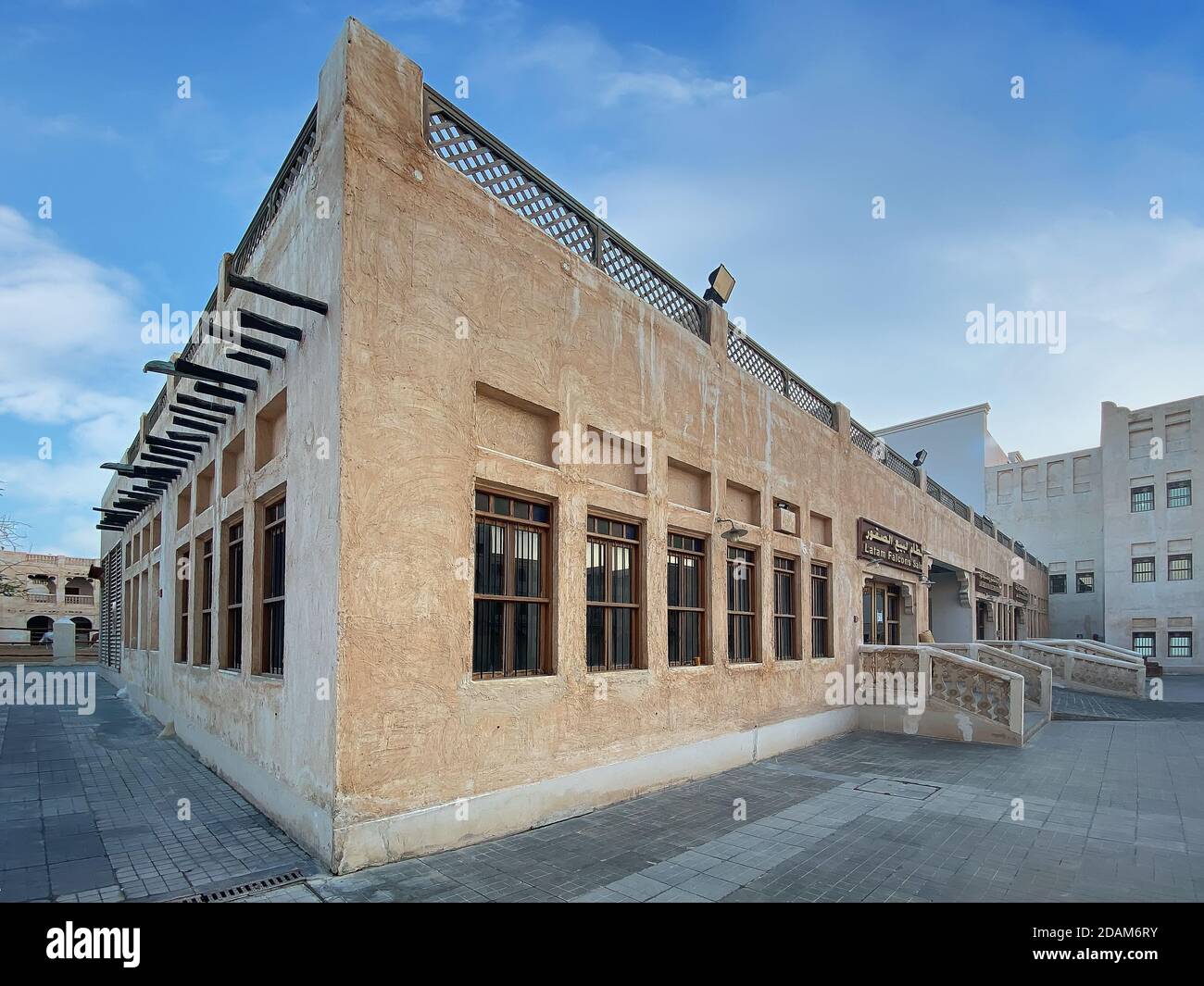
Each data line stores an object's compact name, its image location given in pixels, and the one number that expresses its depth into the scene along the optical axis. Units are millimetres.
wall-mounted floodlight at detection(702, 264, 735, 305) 10727
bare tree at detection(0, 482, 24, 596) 26502
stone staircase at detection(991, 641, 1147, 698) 19625
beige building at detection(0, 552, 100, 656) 47281
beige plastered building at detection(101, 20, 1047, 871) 5605
